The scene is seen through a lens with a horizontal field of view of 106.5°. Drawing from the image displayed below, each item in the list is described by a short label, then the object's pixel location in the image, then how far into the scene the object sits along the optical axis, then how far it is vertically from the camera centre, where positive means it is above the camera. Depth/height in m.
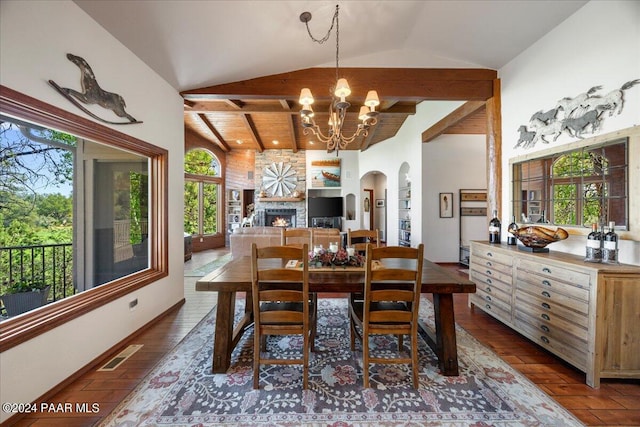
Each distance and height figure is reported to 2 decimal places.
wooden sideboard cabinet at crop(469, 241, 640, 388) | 1.73 -0.78
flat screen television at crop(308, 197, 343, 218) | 8.45 +0.31
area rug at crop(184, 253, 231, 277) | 4.70 -1.13
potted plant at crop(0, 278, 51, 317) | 1.75 -0.61
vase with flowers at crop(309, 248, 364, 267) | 2.19 -0.42
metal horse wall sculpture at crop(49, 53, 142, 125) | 1.82 +1.04
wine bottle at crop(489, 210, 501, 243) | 3.00 -0.22
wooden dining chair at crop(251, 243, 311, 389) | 1.63 -0.57
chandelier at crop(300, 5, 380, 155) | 2.27 +1.19
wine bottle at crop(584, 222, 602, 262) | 1.96 -0.27
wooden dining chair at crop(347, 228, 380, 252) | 2.65 -0.23
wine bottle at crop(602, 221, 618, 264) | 1.88 -0.27
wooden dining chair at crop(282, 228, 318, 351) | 2.14 -0.46
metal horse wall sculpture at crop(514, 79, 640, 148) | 2.04 +0.97
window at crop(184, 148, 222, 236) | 7.43 +0.77
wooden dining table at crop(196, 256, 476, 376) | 1.80 -0.58
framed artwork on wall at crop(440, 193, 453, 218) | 5.45 +0.21
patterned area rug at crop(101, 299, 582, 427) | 1.51 -1.28
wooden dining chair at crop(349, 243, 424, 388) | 1.64 -0.58
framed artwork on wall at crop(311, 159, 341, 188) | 8.58 +1.50
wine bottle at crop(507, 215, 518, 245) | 2.75 -0.27
